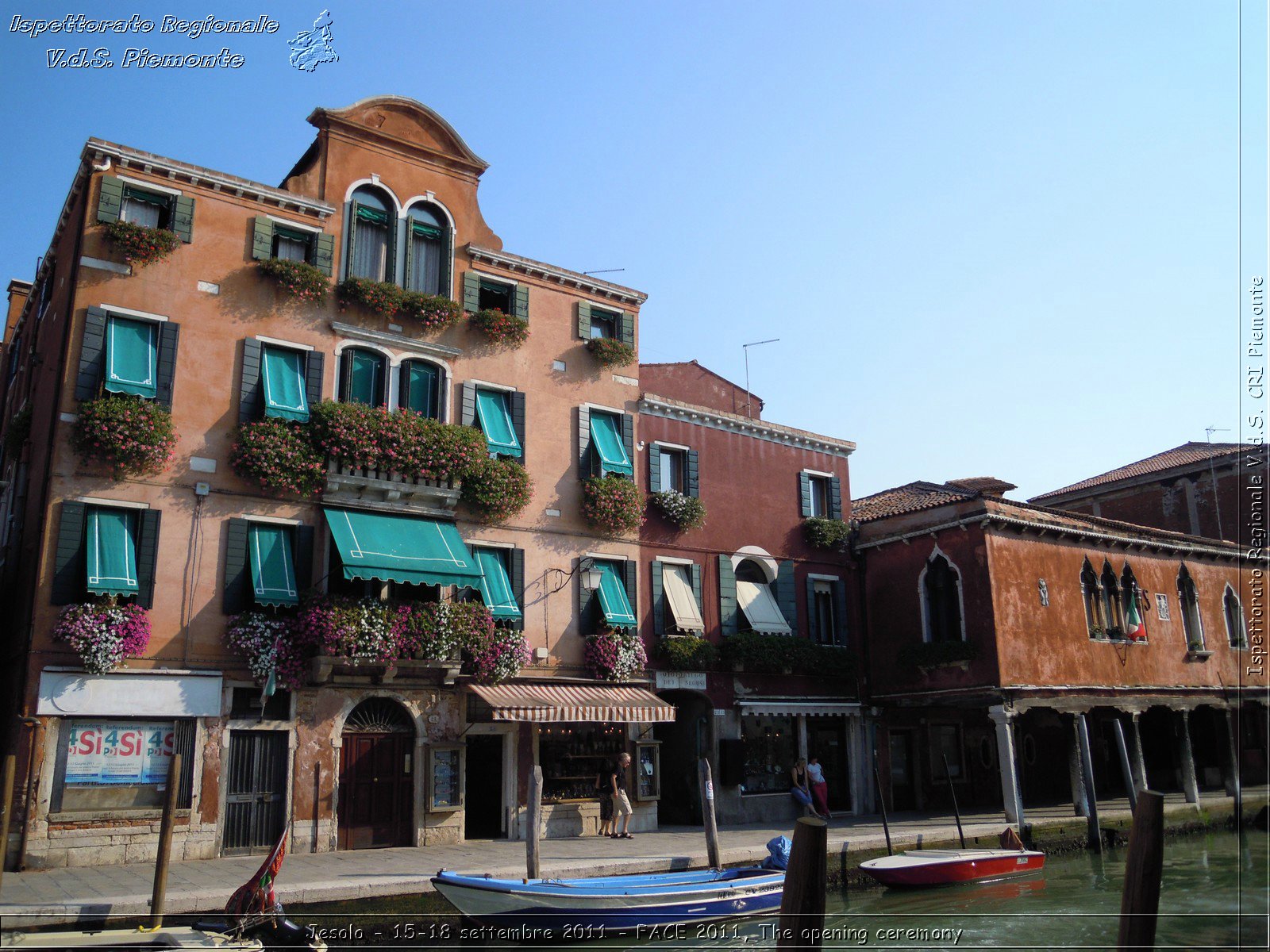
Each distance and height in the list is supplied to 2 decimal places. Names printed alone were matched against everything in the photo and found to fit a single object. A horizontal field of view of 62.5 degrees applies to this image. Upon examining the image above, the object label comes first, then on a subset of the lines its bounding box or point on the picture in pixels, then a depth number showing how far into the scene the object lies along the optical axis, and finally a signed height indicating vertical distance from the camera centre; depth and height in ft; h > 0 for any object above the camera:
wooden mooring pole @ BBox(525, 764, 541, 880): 43.22 -4.15
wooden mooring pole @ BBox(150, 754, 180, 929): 35.99 -4.30
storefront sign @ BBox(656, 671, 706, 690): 66.03 +3.01
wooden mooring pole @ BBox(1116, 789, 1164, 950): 22.91 -3.31
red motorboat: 52.16 -6.98
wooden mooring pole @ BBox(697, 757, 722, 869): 49.21 -4.48
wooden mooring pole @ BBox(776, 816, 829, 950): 21.80 -3.35
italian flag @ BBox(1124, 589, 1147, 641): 74.38 +6.78
